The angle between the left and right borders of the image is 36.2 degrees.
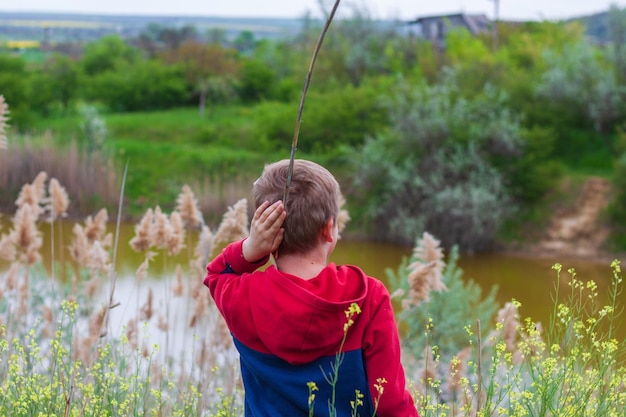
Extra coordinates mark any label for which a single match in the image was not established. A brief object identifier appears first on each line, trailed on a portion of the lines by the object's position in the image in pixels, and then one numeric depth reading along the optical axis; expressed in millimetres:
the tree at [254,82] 37375
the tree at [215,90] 35375
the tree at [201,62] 37156
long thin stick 2322
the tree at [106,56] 39562
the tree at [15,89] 30797
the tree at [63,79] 35125
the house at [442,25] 38281
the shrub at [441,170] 20812
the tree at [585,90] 23656
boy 2494
